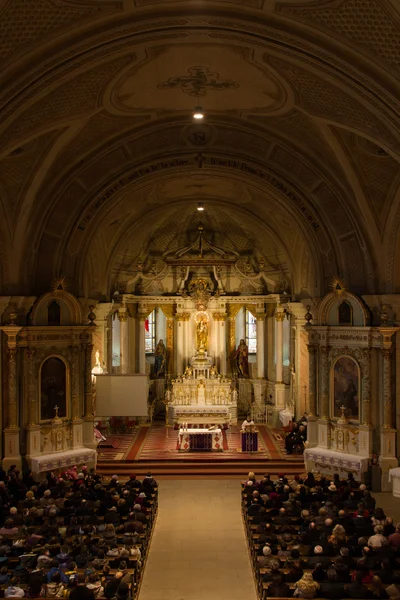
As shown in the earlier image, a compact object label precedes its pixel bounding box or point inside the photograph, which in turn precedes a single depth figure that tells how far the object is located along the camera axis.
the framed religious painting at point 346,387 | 21.88
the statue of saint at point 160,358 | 32.59
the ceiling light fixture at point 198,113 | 17.12
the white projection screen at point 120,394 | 22.70
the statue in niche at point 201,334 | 31.84
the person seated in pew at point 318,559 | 12.08
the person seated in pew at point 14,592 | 10.85
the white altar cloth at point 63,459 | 21.02
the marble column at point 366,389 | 21.38
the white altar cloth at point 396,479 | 19.97
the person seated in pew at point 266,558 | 12.54
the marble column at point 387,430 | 20.78
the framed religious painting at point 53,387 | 21.91
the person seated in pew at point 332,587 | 10.72
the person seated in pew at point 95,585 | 10.95
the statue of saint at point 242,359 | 32.44
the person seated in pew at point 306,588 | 10.73
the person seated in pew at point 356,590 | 10.59
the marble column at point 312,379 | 22.94
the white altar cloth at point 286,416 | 28.10
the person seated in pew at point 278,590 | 11.02
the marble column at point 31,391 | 21.36
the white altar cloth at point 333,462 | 21.06
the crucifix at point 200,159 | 22.60
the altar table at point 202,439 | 25.25
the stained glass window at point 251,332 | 33.69
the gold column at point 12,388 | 20.91
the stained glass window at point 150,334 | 33.59
